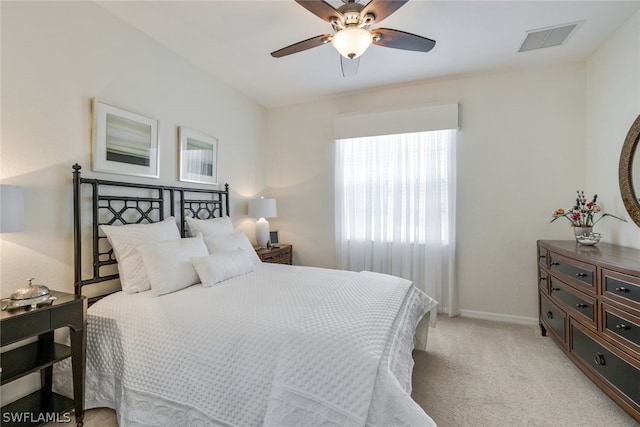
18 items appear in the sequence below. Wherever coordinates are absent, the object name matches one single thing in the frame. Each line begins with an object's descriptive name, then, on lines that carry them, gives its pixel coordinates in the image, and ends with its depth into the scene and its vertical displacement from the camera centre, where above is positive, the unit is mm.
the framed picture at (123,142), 2211 +580
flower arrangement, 2609 -14
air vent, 2453 +1536
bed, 1276 -637
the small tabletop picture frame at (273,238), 3986 -353
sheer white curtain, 3482 +51
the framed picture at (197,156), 2967 +601
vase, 2582 -163
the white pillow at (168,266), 2006 -377
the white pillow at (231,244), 2613 -293
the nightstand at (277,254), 3523 -533
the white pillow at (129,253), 2092 -295
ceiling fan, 1706 +1178
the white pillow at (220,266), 2167 -424
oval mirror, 2227 +306
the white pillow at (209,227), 2771 -139
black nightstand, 1465 -810
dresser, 1664 -687
